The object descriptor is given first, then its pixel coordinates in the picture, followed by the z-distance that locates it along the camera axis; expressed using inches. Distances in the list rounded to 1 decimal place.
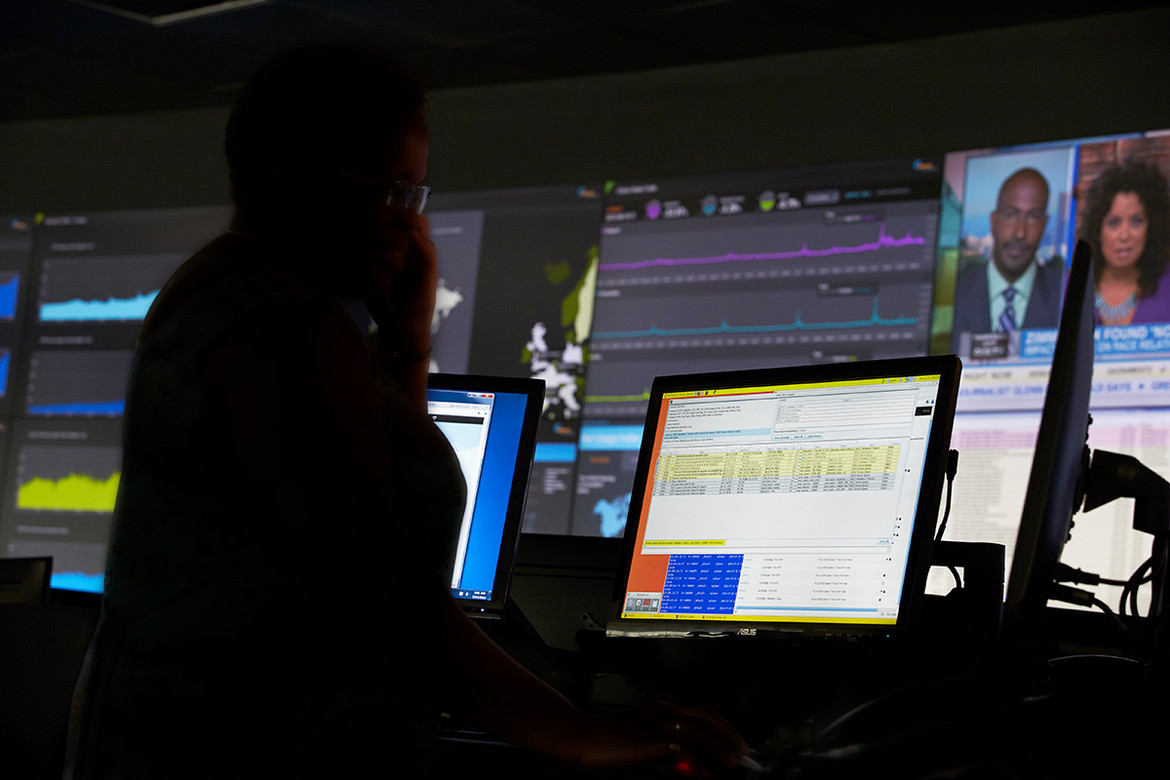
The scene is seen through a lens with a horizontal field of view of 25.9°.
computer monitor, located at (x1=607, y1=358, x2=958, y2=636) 108.6
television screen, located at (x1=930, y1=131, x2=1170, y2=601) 187.6
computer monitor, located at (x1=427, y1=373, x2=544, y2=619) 118.6
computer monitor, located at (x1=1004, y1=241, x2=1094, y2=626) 103.9
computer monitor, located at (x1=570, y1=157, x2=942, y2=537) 210.2
